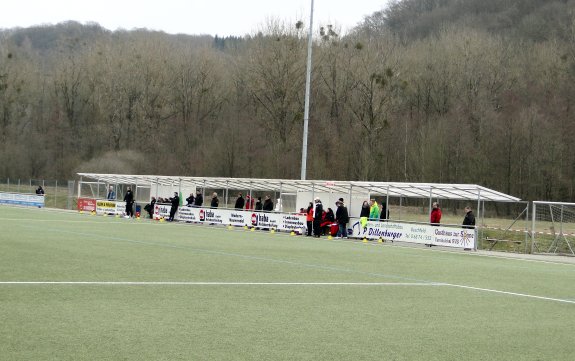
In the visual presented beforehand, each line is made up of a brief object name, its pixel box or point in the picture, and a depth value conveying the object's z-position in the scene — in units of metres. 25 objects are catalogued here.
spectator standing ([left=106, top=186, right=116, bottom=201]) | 56.94
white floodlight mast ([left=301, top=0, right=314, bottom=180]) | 46.25
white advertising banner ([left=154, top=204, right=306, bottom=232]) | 41.22
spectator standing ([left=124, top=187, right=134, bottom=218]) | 49.62
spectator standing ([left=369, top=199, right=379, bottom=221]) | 37.66
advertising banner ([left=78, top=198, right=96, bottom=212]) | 58.16
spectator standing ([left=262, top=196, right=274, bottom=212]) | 43.15
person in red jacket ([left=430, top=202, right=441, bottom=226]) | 34.97
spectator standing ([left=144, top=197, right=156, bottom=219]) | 50.47
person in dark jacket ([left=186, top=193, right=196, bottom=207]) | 48.16
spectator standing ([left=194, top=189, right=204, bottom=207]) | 46.97
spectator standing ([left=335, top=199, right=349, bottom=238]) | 37.76
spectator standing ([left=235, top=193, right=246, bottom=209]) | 45.59
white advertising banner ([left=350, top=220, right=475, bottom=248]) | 33.44
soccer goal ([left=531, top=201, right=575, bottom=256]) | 34.56
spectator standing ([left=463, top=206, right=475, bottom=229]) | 33.22
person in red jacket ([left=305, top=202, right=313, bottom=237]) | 37.91
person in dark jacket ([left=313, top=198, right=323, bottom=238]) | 37.62
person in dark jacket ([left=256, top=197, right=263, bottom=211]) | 44.12
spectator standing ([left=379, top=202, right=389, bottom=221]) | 38.12
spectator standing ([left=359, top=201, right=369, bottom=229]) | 37.31
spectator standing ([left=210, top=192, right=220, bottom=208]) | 46.41
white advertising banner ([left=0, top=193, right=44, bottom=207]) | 67.19
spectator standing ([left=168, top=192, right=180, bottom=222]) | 46.53
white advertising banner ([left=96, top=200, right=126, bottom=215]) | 53.59
